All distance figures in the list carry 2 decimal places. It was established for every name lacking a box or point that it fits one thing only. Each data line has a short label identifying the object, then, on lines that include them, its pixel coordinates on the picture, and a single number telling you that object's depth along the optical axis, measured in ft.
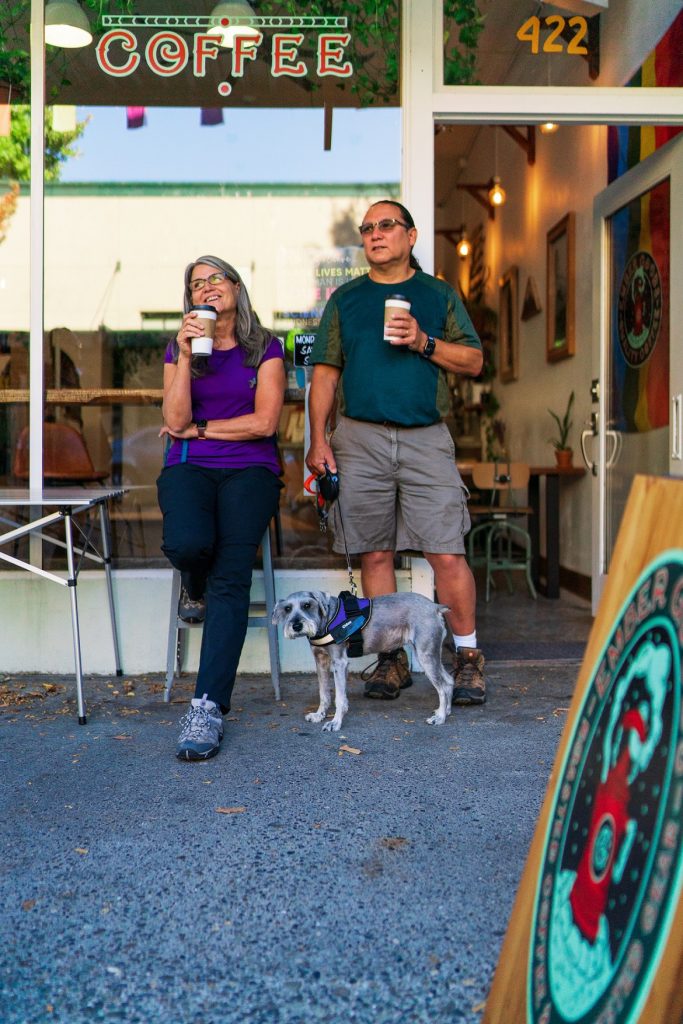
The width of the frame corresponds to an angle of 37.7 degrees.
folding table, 11.45
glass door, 15.83
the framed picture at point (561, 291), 24.38
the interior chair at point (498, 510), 22.79
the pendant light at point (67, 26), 14.19
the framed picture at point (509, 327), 31.83
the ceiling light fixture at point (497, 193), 31.17
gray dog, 11.48
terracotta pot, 23.38
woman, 11.05
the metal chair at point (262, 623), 12.65
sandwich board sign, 3.67
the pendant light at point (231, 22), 14.43
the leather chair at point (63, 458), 14.62
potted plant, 23.48
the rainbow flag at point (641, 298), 16.40
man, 12.72
